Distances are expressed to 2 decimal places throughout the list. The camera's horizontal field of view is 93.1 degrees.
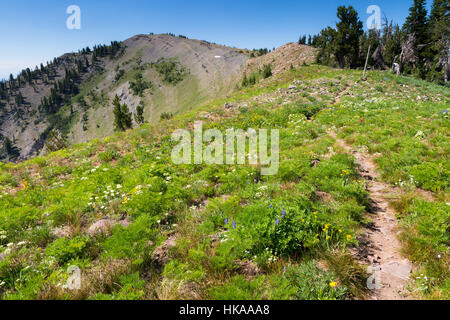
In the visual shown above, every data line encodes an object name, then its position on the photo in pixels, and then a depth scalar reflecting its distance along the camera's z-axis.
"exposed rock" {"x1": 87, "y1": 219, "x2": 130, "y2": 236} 4.80
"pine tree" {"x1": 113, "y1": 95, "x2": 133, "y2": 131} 78.38
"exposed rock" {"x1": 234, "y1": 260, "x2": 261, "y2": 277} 3.73
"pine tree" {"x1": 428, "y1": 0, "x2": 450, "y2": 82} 36.88
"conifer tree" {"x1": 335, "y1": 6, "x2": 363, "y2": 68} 39.08
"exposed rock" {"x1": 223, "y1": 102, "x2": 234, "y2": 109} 19.75
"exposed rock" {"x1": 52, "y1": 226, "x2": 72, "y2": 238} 4.97
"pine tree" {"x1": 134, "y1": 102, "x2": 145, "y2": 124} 89.34
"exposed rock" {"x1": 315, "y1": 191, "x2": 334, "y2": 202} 5.73
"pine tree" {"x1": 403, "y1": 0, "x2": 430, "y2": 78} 40.06
